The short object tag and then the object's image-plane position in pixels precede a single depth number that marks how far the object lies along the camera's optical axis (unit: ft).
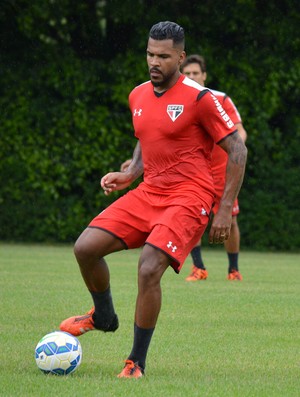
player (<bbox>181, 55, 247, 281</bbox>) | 79.25
